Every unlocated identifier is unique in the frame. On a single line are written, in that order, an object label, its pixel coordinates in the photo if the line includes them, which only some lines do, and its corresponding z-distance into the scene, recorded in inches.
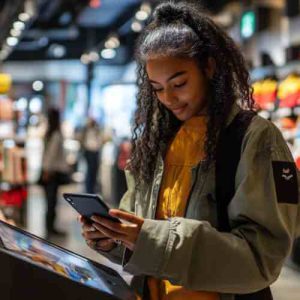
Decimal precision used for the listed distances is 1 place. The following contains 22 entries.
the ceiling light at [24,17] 370.6
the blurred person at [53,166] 299.6
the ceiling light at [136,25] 547.2
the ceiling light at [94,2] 445.7
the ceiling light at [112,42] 590.2
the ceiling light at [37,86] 916.0
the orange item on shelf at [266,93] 294.7
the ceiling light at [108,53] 763.4
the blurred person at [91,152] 437.4
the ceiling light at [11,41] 528.7
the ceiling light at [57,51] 898.7
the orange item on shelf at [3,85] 347.4
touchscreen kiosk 45.1
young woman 50.6
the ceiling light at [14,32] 462.0
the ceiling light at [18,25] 415.7
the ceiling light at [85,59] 762.5
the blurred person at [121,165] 383.1
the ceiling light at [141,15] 462.2
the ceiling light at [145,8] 450.9
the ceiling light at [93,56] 735.1
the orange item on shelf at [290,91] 268.8
